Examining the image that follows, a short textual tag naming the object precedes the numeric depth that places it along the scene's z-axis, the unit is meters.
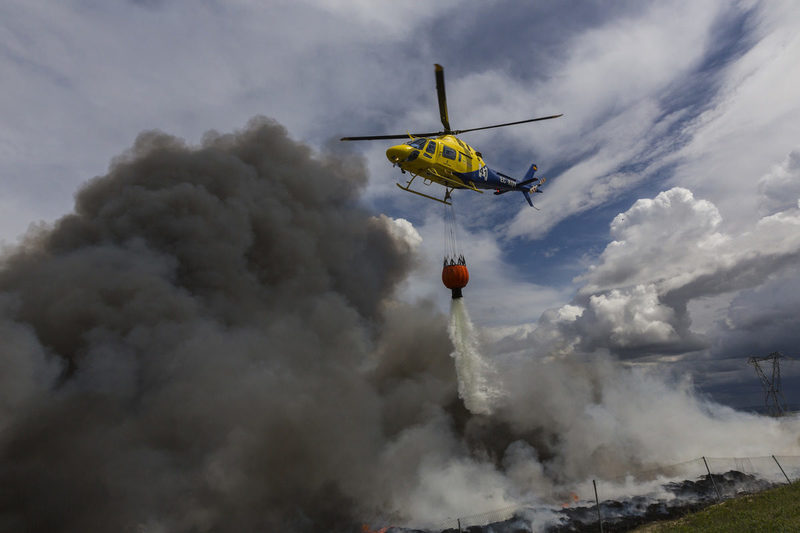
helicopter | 27.34
